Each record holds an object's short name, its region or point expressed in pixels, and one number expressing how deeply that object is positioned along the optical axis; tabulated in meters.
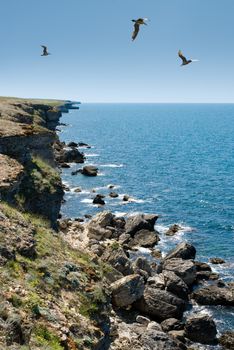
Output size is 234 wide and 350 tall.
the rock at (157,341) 32.52
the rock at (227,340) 36.72
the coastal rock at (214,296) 44.47
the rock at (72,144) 156.00
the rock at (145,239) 60.69
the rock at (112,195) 86.57
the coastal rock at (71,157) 123.50
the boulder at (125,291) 37.78
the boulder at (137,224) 64.50
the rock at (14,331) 17.23
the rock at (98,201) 80.62
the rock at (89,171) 106.05
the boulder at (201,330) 37.31
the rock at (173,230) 65.38
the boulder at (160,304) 39.94
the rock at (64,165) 115.25
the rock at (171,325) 38.10
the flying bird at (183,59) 20.74
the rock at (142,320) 37.34
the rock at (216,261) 55.12
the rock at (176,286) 44.68
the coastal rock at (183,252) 54.59
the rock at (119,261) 45.22
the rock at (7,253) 23.34
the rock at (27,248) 24.95
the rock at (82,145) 167.50
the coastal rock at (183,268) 48.56
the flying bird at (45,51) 27.49
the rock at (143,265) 48.72
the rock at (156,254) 56.47
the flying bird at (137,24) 18.93
